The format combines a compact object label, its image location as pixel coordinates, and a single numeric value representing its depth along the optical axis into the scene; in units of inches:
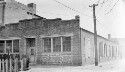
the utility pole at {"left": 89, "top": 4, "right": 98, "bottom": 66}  929.5
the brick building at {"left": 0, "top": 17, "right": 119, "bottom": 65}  909.3
